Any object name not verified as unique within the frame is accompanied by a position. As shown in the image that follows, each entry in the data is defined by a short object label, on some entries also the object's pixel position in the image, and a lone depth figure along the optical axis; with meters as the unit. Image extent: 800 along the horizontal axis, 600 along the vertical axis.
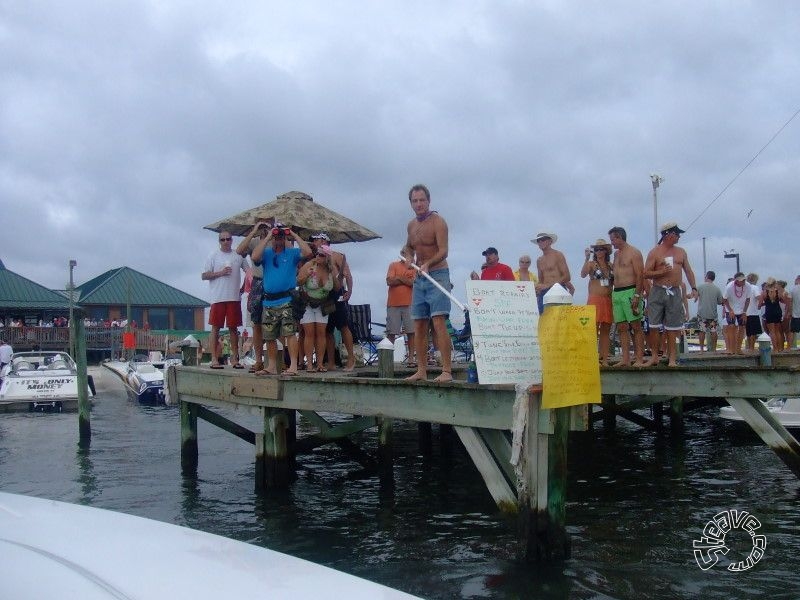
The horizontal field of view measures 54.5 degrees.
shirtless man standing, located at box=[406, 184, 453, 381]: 7.40
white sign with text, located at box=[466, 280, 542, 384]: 6.10
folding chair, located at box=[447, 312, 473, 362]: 11.47
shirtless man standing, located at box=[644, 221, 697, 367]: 9.11
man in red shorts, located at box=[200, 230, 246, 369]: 9.82
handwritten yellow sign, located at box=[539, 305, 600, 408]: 5.71
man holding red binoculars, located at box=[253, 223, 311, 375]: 8.71
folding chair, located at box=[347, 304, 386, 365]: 11.93
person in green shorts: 9.36
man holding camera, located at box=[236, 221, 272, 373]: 9.12
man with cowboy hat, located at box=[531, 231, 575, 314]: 10.27
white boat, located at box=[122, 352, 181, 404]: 24.28
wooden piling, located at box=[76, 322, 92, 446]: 15.06
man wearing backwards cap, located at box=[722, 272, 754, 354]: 14.18
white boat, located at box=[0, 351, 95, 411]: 21.64
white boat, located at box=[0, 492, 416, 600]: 2.10
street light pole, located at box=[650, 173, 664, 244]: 28.17
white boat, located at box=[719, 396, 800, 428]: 12.11
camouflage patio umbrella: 11.52
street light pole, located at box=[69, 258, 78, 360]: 39.27
